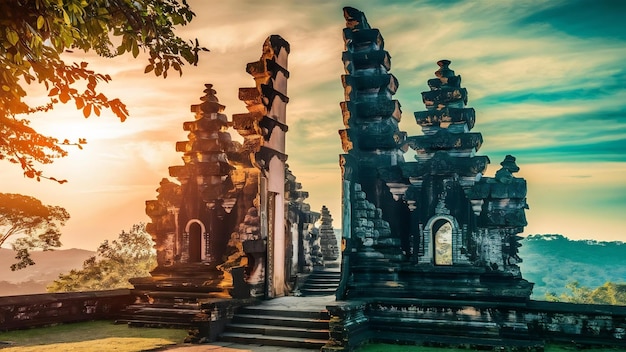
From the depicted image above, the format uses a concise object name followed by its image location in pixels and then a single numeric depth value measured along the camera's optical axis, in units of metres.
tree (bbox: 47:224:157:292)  35.22
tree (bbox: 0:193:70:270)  28.16
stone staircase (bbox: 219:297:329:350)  12.89
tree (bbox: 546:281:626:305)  52.91
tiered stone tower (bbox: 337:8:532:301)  15.03
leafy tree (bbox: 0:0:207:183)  6.24
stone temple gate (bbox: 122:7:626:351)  13.38
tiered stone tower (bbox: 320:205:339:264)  29.77
